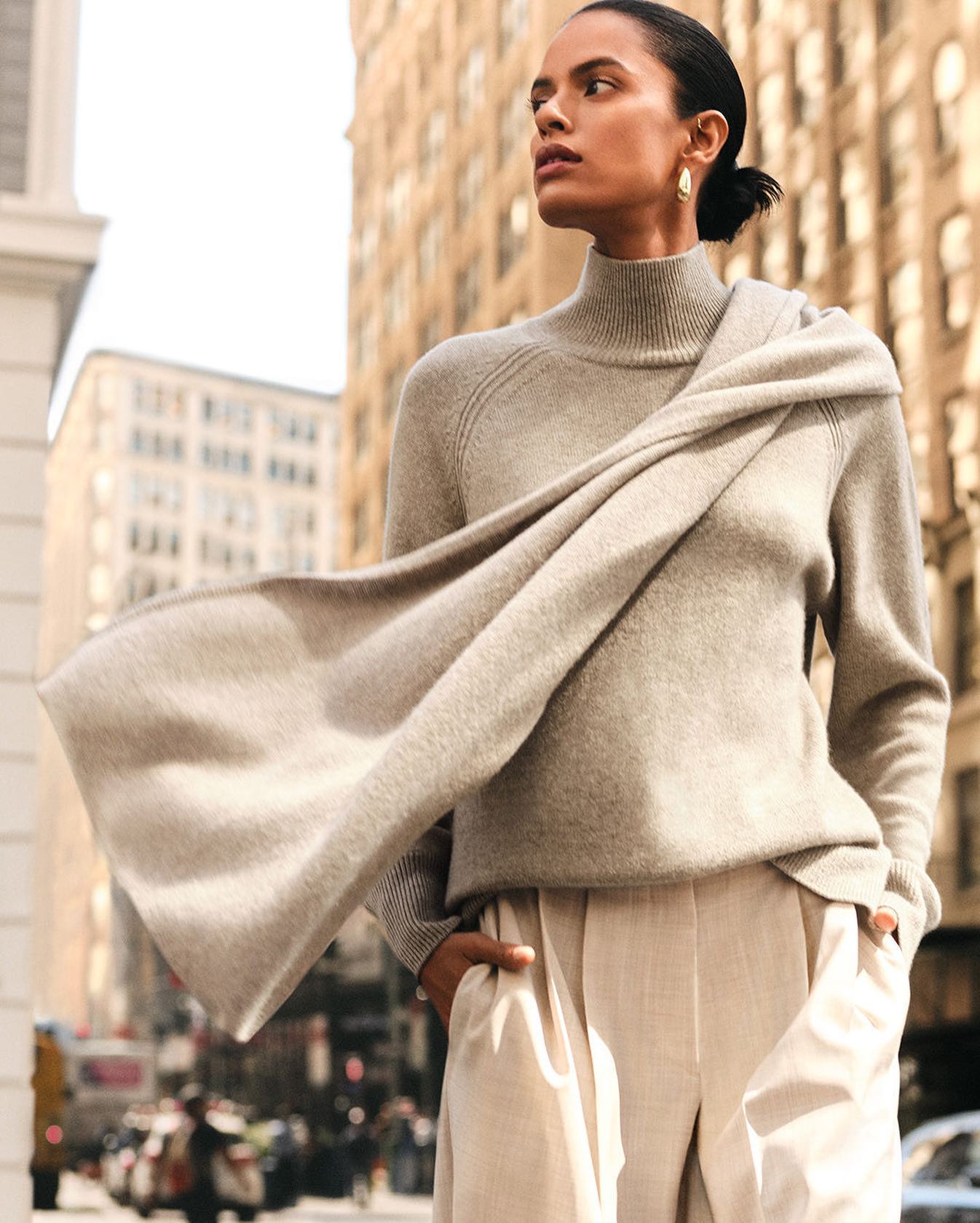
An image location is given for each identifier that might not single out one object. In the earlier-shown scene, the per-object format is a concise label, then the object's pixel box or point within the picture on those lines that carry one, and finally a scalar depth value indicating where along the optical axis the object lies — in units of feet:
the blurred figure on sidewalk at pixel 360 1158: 82.02
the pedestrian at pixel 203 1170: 61.57
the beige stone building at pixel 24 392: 25.23
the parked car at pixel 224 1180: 62.39
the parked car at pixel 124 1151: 87.76
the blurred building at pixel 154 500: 289.33
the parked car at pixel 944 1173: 29.94
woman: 5.01
